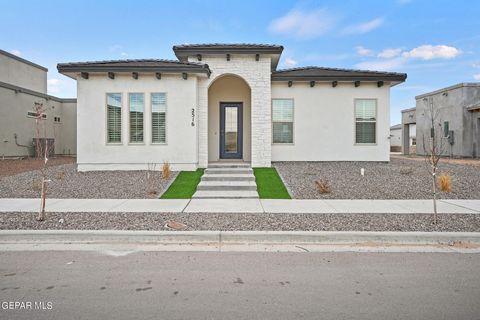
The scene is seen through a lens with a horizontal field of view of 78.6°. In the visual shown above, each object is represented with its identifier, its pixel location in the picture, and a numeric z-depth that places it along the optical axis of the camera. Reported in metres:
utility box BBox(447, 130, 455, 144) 21.00
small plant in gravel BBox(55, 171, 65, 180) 10.99
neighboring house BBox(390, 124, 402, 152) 37.19
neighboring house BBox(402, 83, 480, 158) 19.95
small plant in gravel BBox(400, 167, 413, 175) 11.24
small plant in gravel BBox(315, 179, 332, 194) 8.88
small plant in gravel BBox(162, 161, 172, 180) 10.73
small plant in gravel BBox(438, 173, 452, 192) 9.16
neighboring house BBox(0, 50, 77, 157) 18.08
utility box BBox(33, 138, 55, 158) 19.50
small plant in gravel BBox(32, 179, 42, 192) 9.46
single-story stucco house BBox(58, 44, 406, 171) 12.00
